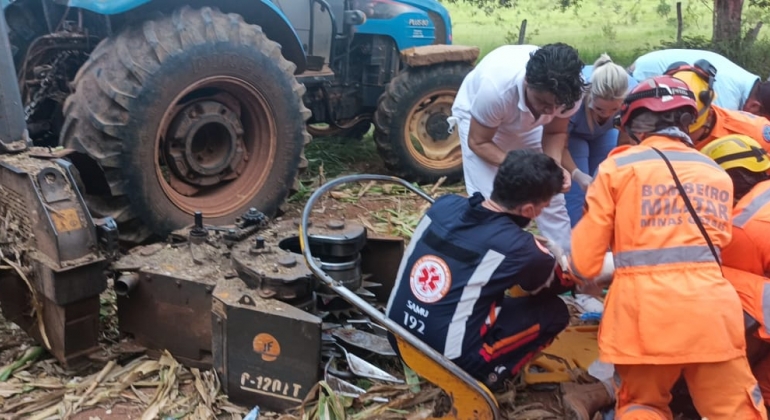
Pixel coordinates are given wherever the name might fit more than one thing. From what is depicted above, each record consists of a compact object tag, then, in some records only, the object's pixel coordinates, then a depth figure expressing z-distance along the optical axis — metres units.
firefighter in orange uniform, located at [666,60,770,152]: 3.69
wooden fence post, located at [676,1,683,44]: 13.40
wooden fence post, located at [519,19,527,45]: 14.46
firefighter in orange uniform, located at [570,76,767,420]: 2.70
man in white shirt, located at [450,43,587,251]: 3.46
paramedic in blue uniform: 2.96
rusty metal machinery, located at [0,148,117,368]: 3.33
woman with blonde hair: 3.90
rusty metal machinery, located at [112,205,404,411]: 3.22
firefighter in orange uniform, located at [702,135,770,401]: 3.09
